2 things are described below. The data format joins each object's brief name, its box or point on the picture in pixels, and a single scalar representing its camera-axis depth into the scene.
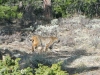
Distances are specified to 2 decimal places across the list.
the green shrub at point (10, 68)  17.30
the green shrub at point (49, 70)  17.67
